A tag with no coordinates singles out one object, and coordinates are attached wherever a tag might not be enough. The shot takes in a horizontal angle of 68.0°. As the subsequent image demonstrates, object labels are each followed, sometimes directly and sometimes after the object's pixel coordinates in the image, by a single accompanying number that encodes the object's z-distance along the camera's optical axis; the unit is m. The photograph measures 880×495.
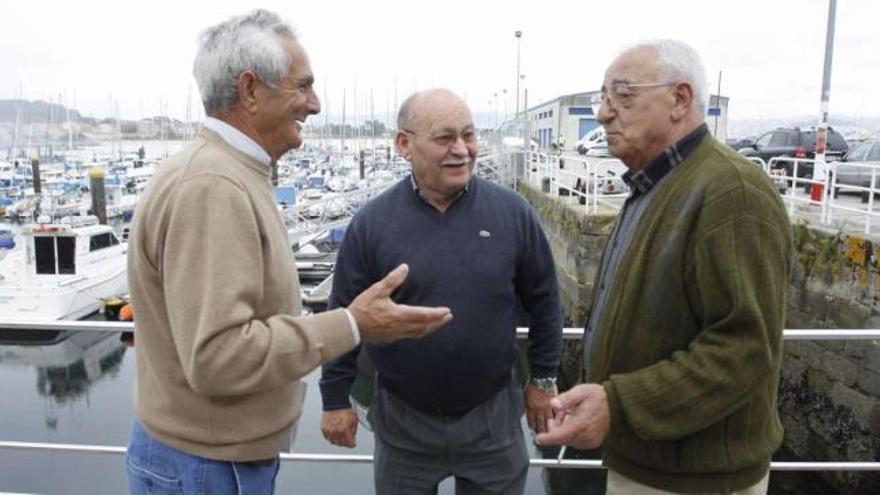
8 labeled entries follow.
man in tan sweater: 1.40
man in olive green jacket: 1.45
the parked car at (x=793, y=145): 17.10
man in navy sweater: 2.19
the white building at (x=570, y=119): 35.19
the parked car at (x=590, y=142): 23.26
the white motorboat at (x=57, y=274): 16.84
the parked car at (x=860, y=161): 11.48
